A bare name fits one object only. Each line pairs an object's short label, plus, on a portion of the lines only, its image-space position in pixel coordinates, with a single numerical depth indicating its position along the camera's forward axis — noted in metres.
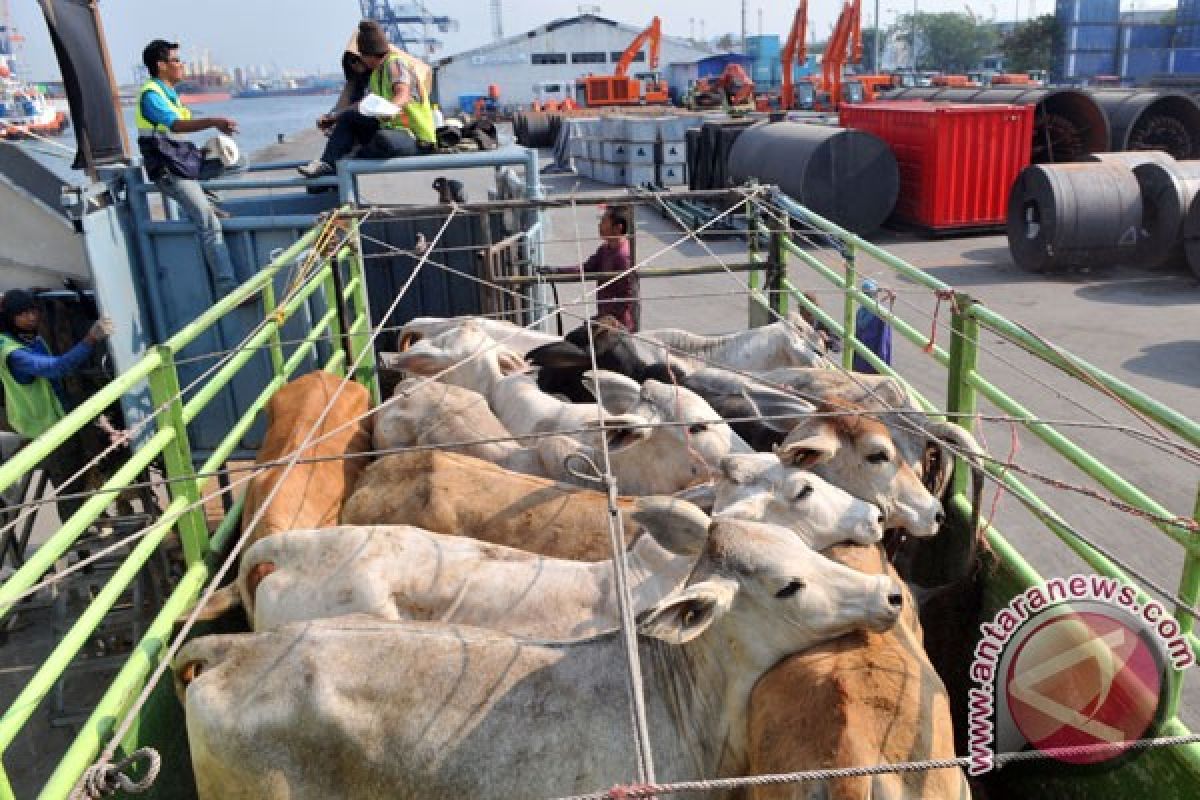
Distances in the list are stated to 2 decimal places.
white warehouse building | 68.38
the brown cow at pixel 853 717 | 2.58
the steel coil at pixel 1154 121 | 22.09
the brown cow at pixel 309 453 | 4.38
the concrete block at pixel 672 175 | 27.14
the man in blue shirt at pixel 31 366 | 6.61
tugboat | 64.44
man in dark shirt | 7.47
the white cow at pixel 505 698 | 2.88
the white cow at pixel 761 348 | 5.89
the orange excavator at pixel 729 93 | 37.38
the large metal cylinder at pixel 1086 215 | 15.30
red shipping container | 18.55
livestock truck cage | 2.94
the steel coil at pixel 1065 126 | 21.42
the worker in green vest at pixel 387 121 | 8.30
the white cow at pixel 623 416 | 4.80
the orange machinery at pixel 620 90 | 46.12
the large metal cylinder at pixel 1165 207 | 15.28
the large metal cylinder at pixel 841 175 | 18.44
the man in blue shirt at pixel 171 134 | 7.73
